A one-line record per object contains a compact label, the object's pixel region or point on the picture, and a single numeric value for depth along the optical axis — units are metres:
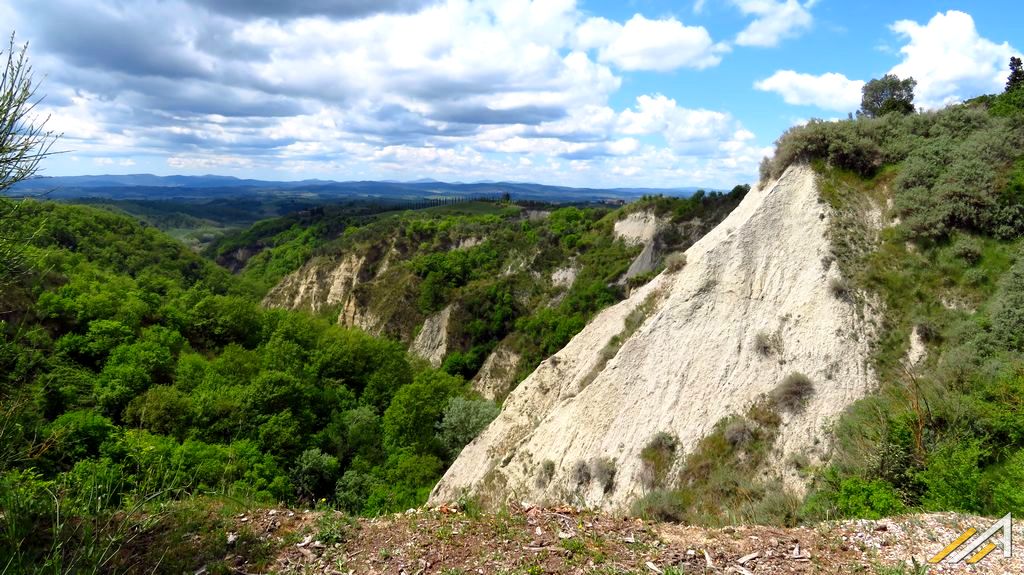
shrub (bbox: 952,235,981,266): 14.66
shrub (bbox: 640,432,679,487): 13.96
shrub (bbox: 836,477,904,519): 8.22
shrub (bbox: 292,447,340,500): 21.02
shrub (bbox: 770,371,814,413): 13.79
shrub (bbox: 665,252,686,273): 19.02
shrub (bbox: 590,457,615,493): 14.68
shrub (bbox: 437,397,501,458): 24.19
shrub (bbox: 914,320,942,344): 13.57
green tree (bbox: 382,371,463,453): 24.92
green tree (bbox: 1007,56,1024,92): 31.95
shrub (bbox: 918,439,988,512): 8.11
